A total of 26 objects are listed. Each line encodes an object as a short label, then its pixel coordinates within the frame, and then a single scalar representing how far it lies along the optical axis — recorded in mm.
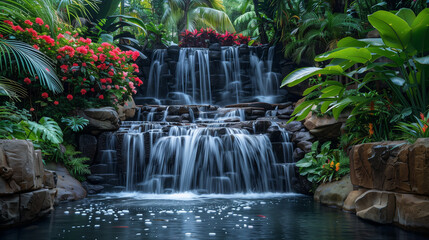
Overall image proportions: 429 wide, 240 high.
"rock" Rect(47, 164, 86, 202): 7146
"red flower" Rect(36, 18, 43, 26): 8374
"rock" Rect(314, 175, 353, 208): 6520
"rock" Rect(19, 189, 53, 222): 4543
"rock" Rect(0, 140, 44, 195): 4262
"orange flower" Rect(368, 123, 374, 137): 6511
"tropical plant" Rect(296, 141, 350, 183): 7191
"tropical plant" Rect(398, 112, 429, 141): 4655
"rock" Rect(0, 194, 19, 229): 4254
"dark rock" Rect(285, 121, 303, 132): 9312
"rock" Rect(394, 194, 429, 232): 4164
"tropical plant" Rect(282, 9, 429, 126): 5168
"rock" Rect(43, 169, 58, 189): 5625
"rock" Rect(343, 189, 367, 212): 5758
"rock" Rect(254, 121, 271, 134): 9487
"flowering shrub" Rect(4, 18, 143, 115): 8570
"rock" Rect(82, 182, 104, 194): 8438
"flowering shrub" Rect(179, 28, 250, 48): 18219
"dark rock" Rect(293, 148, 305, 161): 8711
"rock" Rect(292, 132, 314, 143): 8845
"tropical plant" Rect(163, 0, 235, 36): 25891
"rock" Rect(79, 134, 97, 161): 8906
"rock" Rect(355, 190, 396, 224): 4773
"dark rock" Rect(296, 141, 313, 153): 8594
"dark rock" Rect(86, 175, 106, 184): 8656
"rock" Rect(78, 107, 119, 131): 9023
